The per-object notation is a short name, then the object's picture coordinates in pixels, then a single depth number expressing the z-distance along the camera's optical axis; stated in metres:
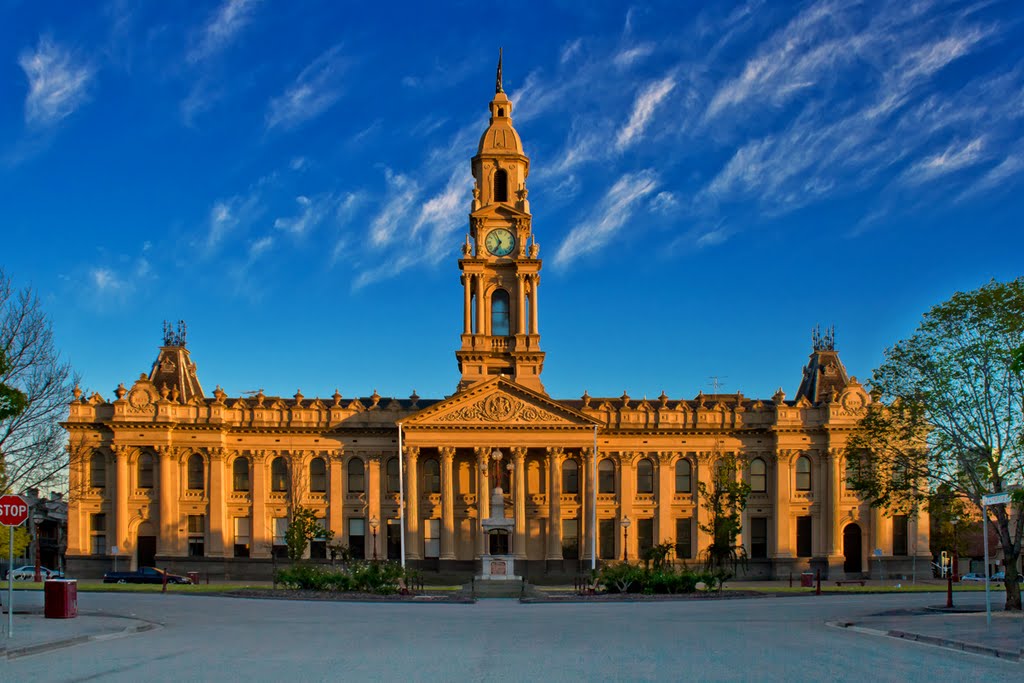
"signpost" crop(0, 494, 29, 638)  29.42
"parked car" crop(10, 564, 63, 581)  80.65
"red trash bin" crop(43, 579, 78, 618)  35.00
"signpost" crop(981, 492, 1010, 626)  31.84
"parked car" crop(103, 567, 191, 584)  70.62
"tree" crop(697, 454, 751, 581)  73.00
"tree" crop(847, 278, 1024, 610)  39.09
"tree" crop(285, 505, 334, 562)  71.75
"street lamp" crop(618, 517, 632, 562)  74.06
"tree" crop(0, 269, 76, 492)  39.19
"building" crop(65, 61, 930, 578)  78.75
